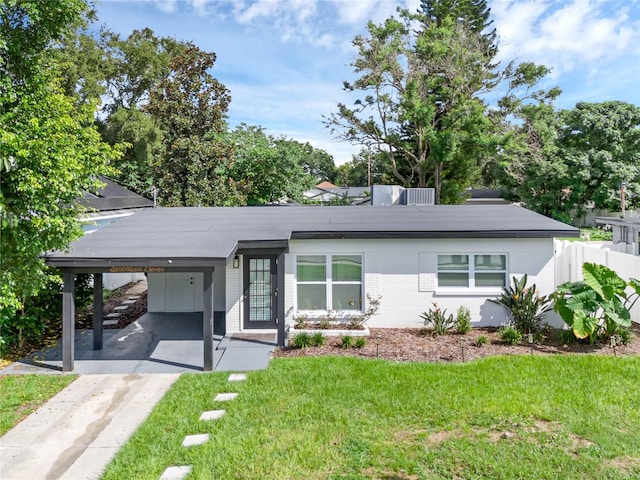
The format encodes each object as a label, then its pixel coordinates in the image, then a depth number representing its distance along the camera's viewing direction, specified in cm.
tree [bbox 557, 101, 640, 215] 3014
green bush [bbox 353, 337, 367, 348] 891
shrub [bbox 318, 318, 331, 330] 1000
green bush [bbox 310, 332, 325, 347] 895
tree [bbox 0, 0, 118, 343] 664
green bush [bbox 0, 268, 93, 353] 866
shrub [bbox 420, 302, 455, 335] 982
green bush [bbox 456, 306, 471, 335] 981
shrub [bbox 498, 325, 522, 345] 897
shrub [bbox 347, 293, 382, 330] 1007
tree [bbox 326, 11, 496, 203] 2758
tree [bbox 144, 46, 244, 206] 2314
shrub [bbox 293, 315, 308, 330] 988
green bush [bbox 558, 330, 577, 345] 892
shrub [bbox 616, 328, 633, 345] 866
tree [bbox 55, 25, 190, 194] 2989
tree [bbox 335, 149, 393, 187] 3561
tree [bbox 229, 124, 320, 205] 2634
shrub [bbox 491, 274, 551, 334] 955
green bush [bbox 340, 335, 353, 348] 888
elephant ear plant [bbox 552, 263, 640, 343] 841
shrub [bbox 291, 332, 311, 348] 890
